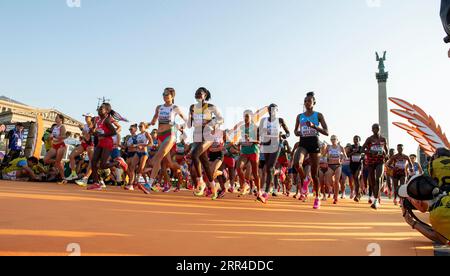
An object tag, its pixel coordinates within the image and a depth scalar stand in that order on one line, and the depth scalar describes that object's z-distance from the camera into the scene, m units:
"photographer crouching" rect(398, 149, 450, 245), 1.92
